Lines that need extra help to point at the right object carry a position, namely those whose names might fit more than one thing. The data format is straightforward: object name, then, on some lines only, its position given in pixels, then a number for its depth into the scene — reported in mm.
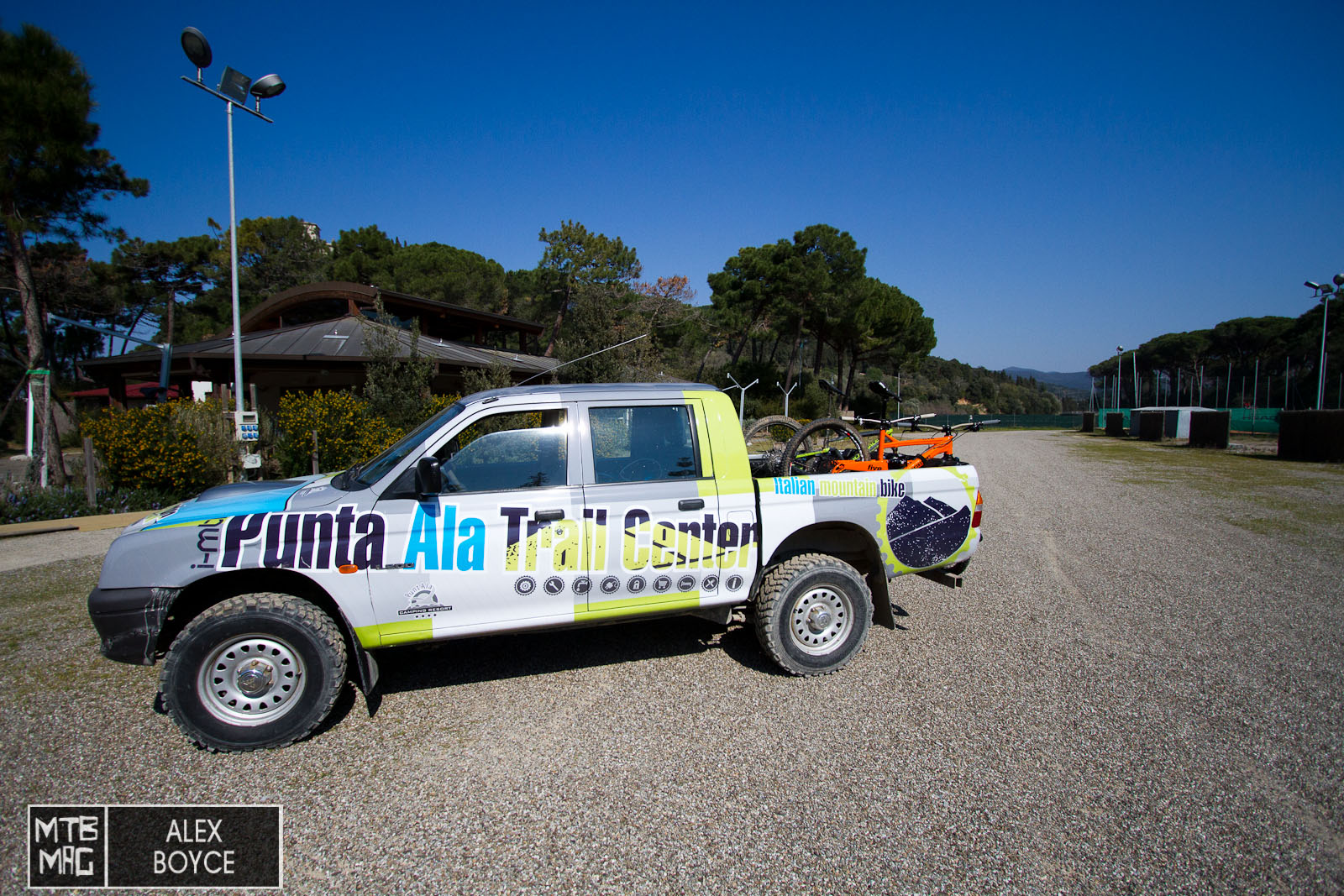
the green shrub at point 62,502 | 10047
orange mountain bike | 5066
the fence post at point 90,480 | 10094
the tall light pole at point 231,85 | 9180
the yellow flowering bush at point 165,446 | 10547
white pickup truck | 3320
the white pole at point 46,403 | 12078
